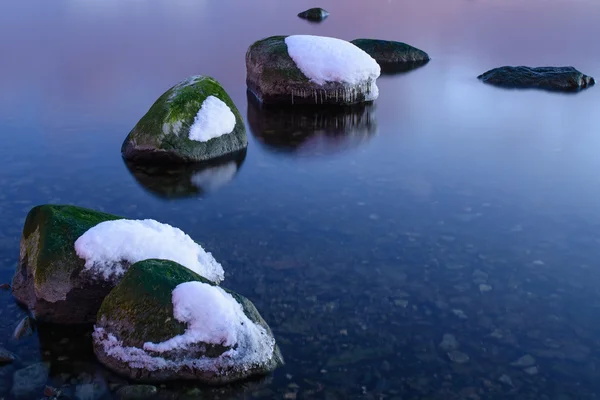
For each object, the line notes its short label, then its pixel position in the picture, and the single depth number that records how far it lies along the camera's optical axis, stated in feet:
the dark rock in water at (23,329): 23.75
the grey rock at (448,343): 23.87
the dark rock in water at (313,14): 101.04
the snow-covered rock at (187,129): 39.73
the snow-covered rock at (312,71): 52.80
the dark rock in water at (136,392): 21.03
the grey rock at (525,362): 23.06
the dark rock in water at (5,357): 22.18
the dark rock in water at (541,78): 63.62
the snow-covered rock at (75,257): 24.30
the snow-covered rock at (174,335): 21.39
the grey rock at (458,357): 23.22
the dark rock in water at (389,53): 72.02
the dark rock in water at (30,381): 21.01
